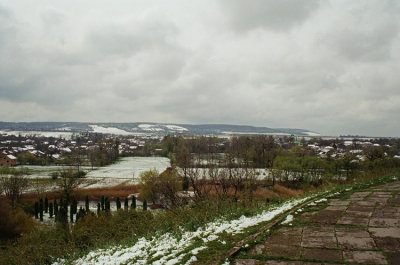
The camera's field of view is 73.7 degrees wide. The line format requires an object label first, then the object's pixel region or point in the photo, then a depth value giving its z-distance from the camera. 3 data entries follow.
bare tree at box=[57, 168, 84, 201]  35.11
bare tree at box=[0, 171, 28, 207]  34.75
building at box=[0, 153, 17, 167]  72.01
